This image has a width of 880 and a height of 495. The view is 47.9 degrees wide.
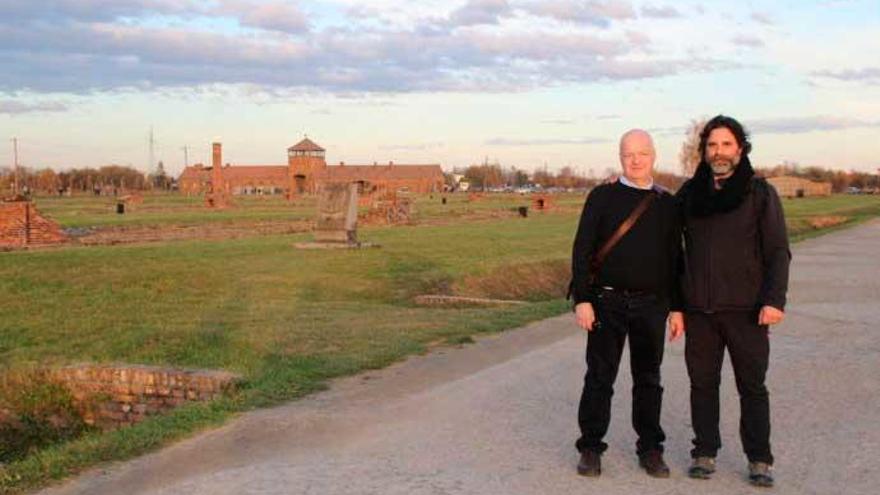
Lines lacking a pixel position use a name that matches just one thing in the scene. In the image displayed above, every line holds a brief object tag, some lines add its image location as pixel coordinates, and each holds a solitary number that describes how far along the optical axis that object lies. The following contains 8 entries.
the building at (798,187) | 119.00
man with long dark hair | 5.09
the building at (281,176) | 142.38
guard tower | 114.75
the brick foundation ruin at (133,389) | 8.36
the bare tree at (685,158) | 69.73
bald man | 5.20
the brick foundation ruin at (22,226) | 28.88
